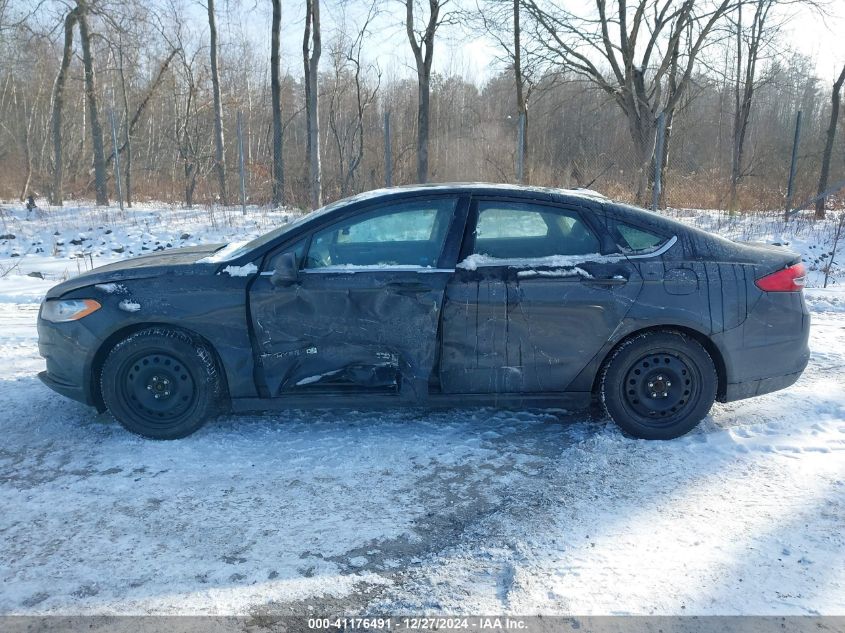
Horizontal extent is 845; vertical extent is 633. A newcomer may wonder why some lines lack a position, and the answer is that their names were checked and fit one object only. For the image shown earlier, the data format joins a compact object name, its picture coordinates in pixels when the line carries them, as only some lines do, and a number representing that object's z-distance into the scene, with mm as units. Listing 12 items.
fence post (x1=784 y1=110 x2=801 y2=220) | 13898
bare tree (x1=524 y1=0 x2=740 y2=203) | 16625
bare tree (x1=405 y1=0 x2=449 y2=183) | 15945
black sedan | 3861
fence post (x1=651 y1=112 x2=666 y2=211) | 10961
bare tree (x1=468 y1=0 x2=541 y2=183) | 17000
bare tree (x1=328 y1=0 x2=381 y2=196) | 19672
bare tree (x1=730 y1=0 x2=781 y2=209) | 17334
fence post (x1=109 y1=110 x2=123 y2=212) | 14623
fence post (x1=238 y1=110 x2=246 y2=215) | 14192
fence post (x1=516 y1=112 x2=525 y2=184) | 12491
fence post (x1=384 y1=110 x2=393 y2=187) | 13685
